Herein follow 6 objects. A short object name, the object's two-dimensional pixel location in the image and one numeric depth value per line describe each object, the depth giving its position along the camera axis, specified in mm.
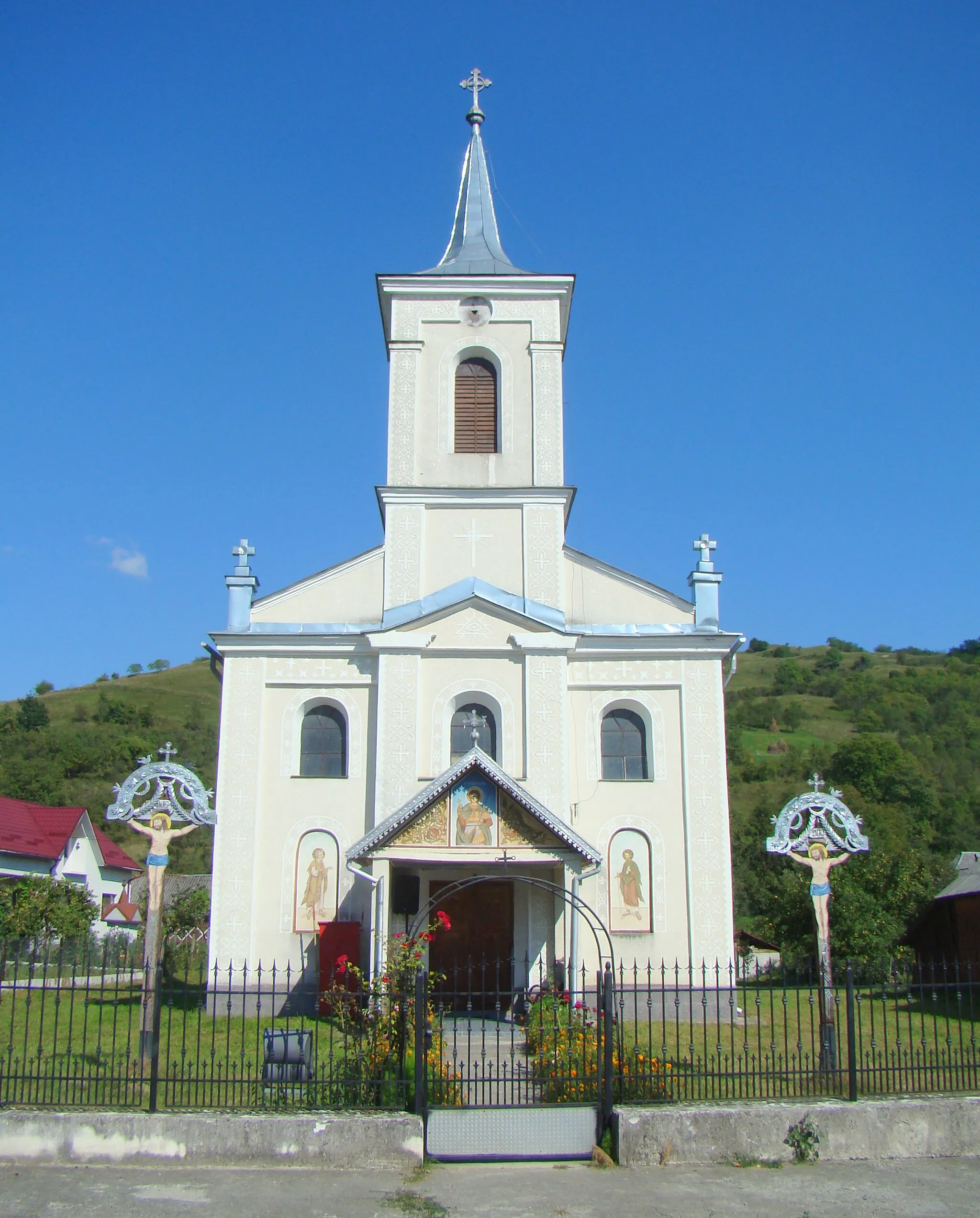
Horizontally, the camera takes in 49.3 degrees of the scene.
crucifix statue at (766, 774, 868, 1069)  13883
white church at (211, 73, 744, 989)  17078
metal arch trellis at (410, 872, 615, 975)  12383
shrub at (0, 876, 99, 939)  29250
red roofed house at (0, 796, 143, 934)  38406
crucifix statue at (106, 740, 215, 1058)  15156
